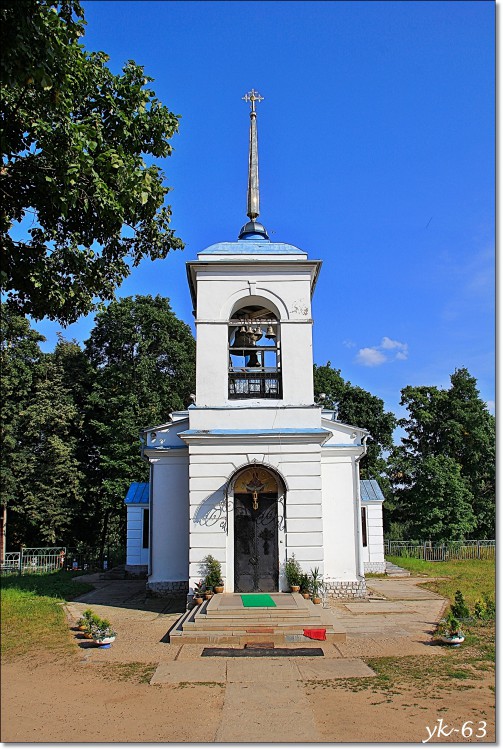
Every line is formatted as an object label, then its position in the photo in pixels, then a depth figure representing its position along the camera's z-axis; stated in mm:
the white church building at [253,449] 13258
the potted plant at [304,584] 12820
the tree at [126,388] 28156
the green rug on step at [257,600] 11469
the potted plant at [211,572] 12812
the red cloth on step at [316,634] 10391
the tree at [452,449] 32625
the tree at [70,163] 5387
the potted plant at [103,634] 8941
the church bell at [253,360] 15055
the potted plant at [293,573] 12870
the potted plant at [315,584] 12719
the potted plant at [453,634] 10125
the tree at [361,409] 36594
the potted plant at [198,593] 12508
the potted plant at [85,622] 8287
